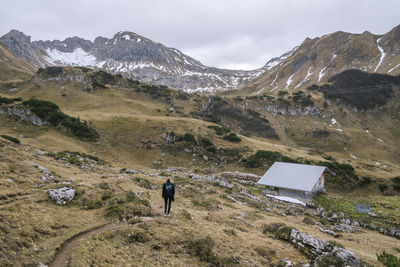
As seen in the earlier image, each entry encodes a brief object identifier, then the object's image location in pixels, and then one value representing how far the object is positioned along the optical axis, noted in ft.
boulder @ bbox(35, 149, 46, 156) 88.21
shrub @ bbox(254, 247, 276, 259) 38.68
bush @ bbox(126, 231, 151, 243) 35.65
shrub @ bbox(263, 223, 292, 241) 47.45
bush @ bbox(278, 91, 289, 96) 421.01
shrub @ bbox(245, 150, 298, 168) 174.60
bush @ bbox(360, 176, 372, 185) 151.84
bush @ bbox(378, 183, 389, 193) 145.07
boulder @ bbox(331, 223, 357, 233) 71.36
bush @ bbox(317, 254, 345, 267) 33.72
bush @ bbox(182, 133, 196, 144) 194.32
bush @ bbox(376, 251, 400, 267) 40.11
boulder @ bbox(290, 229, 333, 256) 39.11
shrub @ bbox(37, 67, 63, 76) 328.17
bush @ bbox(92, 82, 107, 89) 319.23
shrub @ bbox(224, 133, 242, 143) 206.69
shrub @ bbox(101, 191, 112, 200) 51.64
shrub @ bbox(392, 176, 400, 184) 149.37
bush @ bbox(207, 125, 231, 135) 218.13
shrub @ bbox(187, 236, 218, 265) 33.94
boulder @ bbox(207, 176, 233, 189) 110.57
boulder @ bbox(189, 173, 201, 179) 121.40
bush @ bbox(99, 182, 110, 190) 59.26
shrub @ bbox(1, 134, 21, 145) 96.72
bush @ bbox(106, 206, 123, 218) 43.86
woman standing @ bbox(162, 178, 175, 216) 47.14
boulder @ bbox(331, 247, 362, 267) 34.37
